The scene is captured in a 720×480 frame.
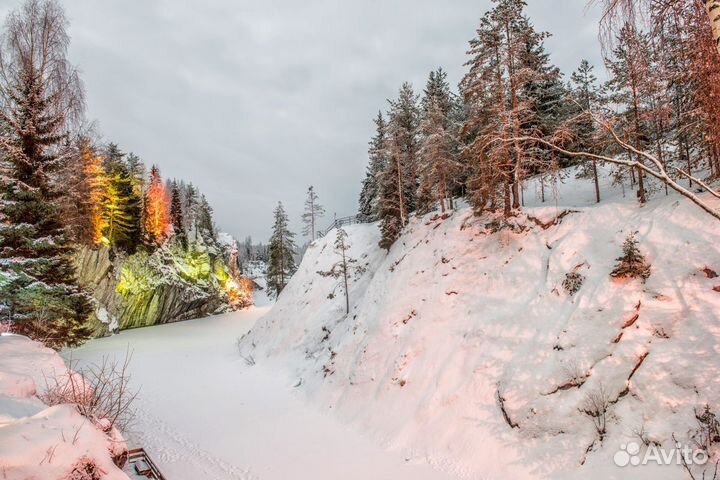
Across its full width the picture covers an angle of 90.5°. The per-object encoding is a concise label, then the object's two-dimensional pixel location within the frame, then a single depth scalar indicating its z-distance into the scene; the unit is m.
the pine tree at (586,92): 22.59
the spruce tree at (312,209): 51.56
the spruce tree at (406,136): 27.31
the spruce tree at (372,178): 34.78
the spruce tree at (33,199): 13.58
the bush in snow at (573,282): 12.53
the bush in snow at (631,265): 11.45
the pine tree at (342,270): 24.73
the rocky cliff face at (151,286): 32.84
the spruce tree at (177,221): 46.16
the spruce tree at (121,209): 36.12
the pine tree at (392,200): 25.81
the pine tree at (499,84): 17.19
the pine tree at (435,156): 23.61
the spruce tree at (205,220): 55.19
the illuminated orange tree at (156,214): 41.41
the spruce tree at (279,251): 48.78
